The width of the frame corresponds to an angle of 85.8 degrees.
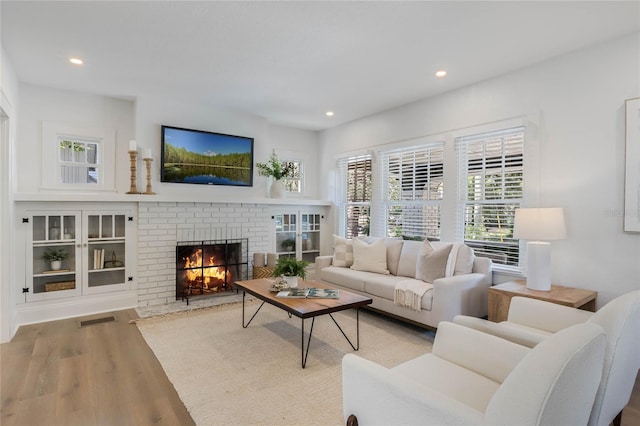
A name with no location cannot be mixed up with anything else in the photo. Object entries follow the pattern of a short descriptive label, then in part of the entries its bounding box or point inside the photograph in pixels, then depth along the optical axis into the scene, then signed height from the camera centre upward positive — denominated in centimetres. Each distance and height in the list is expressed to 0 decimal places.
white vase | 548 +33
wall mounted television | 464 +75
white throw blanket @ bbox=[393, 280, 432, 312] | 339 -82
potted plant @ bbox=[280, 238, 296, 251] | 587 -57
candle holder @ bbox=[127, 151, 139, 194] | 432 +47
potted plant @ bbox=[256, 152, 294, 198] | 537 +61
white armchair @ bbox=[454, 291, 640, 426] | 145 -66
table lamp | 293 -18
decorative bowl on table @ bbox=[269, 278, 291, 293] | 331 -74
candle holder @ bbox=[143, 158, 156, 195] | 443 +41
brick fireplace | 442 -30
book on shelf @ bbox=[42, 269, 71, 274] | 396 -73
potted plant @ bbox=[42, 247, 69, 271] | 398 -56
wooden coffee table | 273 -78
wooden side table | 276 -69
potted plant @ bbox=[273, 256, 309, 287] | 338 -58
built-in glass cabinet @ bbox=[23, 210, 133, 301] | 390 -53
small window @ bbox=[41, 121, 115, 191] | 414 +64
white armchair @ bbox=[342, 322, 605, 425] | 100 -67
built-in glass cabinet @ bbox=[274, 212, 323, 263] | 581 -41
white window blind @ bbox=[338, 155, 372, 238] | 548 +28
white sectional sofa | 330 -72
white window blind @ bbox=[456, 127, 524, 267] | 363 +27
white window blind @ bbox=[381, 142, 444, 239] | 445 +30
